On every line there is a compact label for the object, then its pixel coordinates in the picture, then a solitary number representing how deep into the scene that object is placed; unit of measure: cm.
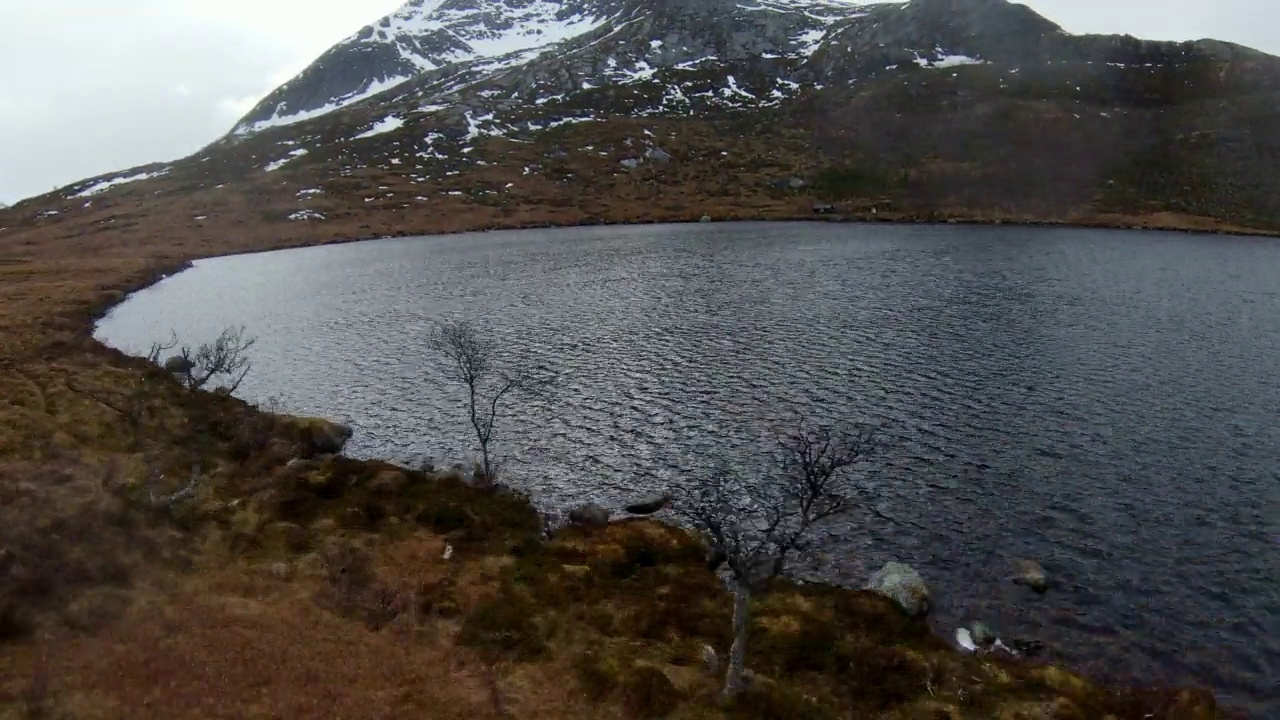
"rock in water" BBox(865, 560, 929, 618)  3247
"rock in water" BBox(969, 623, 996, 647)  3052
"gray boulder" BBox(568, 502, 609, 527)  4181
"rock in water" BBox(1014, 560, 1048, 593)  3366
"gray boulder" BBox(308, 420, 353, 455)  5169
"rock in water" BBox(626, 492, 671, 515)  4334
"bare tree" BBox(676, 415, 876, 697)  2686
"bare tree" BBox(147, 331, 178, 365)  6912
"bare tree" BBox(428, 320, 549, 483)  4916
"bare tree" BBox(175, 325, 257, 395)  6023
